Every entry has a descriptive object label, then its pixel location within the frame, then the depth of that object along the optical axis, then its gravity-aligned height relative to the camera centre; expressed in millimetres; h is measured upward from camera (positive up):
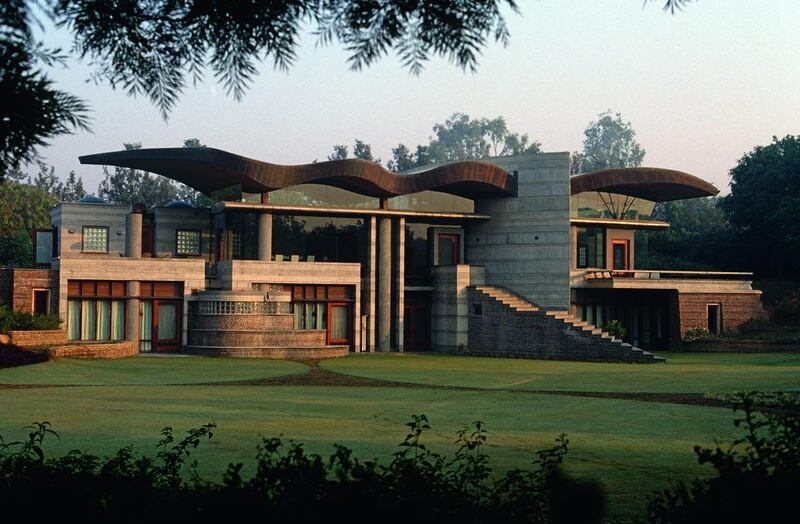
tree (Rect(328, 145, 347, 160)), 122938 +19080
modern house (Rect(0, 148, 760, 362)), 40688 +1473
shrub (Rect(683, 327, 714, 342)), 48844 -1725
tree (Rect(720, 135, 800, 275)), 60562 +6424
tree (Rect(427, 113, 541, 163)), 164375 +28721
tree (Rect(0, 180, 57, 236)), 83625 +7946
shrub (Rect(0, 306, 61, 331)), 35656 -976
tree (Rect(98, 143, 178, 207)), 100125 +11506
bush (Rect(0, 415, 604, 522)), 6555 -1455
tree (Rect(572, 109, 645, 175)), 195012 +32144
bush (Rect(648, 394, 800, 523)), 6367 -1337
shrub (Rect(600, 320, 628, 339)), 44197 -1362
